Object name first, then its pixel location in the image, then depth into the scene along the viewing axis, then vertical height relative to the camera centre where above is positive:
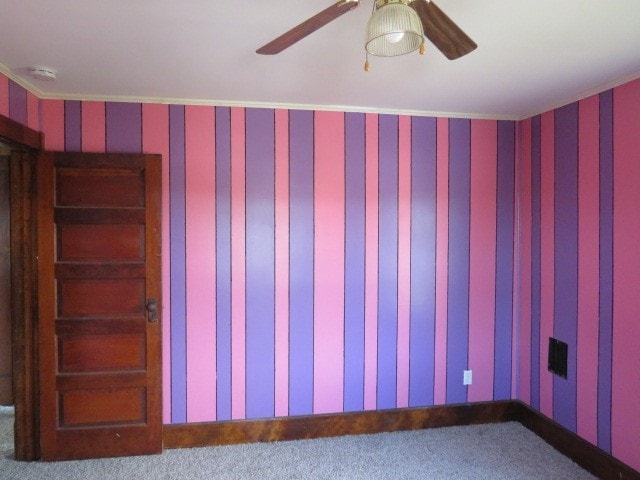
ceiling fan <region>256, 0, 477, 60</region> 1.09 +0.61
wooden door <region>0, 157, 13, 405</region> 3.54 -0.48
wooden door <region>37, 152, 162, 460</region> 2.56 -0.45
